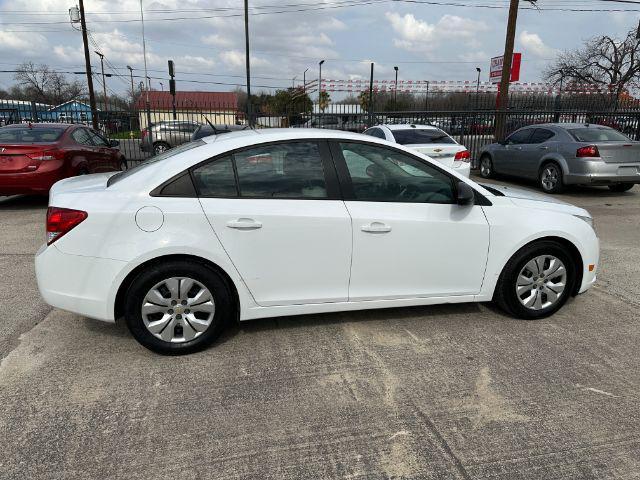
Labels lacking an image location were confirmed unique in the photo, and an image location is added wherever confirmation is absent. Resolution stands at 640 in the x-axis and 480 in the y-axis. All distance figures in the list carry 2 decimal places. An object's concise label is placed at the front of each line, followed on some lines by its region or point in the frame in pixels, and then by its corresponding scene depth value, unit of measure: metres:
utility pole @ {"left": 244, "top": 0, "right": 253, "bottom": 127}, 23.88
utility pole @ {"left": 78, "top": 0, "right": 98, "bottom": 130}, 25.69
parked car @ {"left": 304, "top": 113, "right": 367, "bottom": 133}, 15.68
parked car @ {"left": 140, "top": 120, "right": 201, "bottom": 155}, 17.53
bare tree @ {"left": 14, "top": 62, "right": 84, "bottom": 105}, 66.00
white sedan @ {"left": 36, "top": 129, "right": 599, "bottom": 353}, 3.16
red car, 7.81
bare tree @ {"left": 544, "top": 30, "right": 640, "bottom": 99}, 40.59
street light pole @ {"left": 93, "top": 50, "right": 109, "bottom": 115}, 52.44
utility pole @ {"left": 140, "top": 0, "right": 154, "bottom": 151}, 14.38
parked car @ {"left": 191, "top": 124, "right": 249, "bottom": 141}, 13.69
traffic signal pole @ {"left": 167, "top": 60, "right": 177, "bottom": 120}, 19.97
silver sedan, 9.47
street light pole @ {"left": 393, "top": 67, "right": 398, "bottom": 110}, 22.73
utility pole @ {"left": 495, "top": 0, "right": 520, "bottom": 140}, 15.52
